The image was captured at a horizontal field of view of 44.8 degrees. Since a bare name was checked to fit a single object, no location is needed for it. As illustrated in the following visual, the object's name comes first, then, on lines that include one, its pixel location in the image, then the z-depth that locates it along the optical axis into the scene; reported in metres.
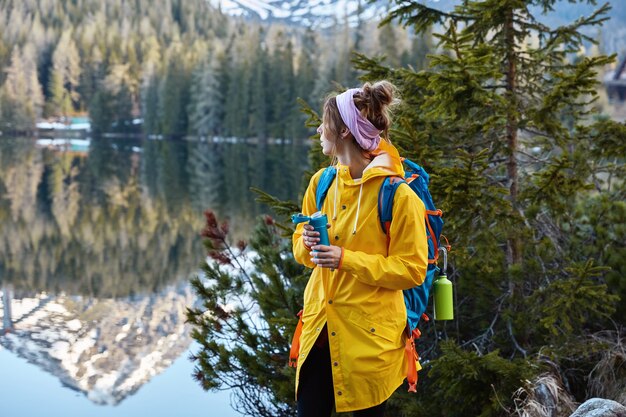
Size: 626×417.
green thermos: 3.08
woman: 2.65
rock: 3.22
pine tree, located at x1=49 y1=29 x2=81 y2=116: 107.31
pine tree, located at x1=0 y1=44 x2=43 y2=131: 89.06
